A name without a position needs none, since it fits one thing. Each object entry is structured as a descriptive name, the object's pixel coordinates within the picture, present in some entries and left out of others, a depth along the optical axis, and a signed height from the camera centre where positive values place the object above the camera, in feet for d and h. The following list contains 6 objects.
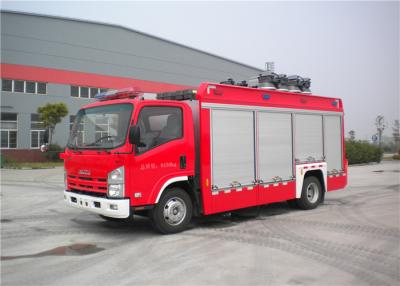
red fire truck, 21.35 -0.14
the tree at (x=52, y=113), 101.30 +10.55
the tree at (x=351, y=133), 137.32 +6.08
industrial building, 108.78 +27.31
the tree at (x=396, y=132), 196.03 +8.70
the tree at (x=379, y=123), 160.35 +10.92
